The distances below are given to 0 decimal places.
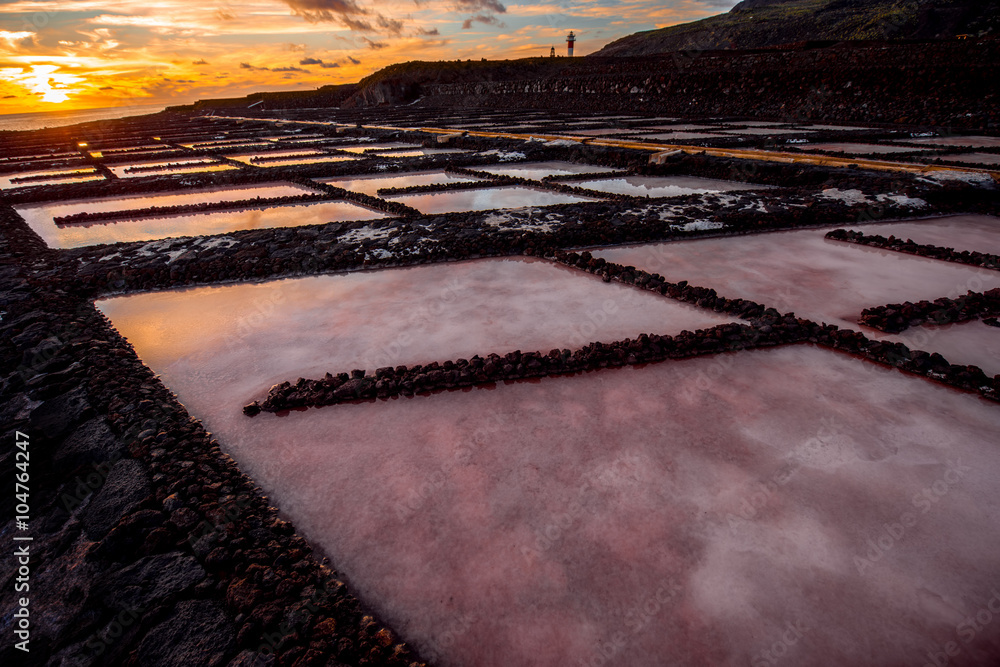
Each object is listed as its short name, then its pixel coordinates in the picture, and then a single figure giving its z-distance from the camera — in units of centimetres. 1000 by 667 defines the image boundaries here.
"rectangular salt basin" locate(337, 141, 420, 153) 1618
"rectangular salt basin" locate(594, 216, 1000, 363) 420
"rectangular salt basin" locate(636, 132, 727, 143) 1394
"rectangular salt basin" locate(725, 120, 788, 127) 1791
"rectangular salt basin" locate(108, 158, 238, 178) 1317
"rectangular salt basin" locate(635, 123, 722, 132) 1658
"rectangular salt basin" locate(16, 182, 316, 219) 928
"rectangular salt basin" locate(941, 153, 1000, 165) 912
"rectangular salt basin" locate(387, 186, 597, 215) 794
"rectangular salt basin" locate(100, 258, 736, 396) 354
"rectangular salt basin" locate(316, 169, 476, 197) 1016
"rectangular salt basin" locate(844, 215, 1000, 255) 555
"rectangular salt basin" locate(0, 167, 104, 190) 1248
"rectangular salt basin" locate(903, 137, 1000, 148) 1134
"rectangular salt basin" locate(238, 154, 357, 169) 1352
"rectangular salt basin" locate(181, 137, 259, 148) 2019
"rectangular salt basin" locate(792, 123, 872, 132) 1529
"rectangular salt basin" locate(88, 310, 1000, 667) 168
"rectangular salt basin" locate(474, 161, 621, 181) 1079
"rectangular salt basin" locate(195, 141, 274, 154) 1755
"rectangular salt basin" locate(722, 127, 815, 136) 1492
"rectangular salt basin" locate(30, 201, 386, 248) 720
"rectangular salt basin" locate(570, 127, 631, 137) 1595
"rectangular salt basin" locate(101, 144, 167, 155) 1947
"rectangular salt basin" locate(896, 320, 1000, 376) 324
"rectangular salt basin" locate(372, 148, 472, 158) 1420
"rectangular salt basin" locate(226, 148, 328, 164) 1512
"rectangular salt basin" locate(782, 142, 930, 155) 1094
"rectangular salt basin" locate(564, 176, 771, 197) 859
